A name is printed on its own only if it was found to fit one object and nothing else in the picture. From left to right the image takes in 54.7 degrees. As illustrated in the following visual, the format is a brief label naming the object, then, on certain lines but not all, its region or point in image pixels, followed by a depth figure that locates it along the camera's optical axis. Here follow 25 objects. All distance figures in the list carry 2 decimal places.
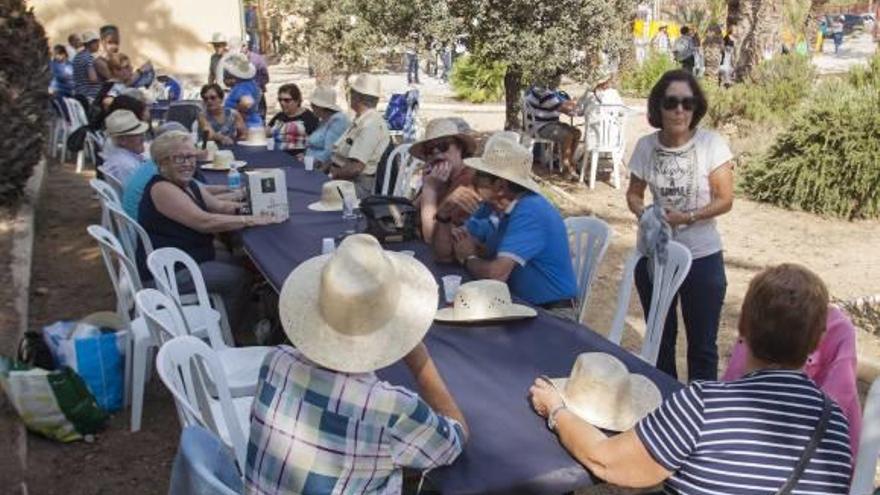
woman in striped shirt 1.90
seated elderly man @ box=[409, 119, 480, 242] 3.88
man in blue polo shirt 3.34
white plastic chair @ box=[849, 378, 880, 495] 2.01
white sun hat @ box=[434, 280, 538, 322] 2.93
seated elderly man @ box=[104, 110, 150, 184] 5.73
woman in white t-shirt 3.55
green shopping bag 3.65
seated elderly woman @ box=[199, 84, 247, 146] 7.55
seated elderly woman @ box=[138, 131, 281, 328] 4.39
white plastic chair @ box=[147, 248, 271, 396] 3.44
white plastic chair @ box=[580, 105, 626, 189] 9.28
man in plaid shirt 1.86
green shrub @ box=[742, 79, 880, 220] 7.92
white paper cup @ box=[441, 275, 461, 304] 3.20
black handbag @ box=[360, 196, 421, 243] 4.12
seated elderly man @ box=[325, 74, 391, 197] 6.22
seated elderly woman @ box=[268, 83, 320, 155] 7.27
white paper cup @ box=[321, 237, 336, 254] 3.85
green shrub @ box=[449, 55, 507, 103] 17.11
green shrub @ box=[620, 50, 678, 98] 17.94
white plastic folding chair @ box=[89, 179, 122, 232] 4.80
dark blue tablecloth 2.03
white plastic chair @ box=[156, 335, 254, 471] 2.60
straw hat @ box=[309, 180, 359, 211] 4.87
